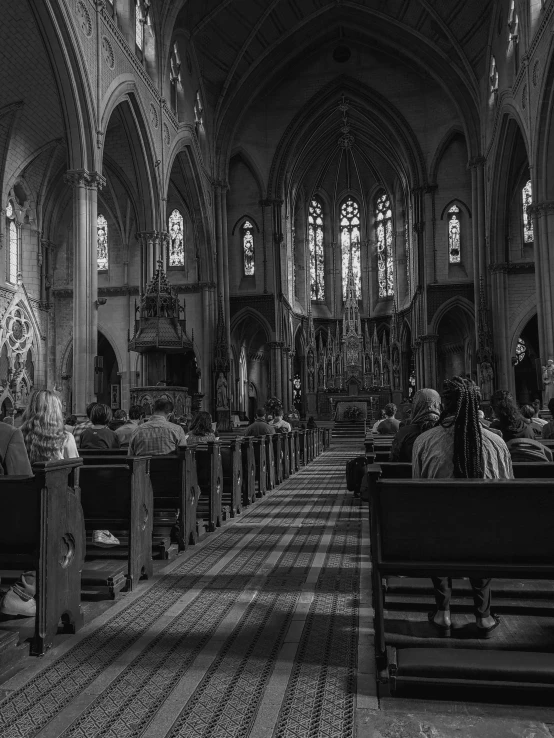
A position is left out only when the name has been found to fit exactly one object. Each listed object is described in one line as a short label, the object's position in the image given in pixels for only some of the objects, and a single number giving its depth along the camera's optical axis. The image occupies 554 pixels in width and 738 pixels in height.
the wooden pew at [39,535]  3.46
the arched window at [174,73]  24.48
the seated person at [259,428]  11.89
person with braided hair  3.55
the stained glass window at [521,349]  30.42
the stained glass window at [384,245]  39.74
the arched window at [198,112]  27.77
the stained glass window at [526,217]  27.03
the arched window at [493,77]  25.27
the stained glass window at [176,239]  30.11
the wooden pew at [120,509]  4.79
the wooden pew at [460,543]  2.92
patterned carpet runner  2.79
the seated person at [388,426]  11.17
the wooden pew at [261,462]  10.55
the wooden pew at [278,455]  12.34
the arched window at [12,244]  24.69
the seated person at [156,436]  6.67
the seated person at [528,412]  7.93
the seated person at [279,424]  14.23
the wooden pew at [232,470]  8.42
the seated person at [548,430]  8.70
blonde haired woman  4.01
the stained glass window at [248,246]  33.72
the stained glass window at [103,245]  29.53
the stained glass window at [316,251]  40.62
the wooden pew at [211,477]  7.30
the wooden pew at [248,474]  9.63
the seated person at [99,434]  7.18
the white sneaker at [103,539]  5.77
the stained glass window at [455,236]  32.09
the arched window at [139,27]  20.48
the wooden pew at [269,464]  11.46
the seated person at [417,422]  4.86
